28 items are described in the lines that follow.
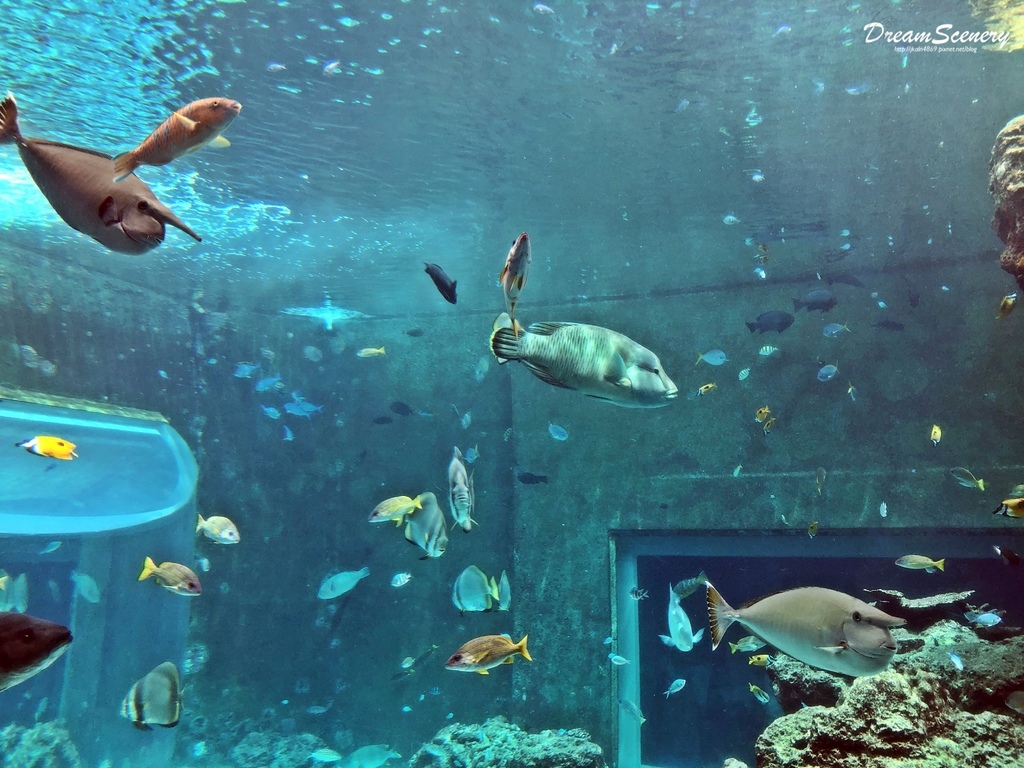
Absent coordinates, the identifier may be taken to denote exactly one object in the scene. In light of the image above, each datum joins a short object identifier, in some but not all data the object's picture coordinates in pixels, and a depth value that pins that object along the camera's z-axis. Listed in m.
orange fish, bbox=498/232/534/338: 2.92
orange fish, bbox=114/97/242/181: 2.12
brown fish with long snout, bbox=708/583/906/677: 2.74
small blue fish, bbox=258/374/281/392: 12.40
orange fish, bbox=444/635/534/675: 4.68
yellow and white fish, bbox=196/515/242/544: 7.51
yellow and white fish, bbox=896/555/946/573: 6.61
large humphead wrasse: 2.54
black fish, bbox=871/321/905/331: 8.80
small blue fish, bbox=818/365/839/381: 8.89
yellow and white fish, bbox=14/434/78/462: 5.70
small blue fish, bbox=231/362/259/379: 12.11
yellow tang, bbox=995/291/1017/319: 7.34
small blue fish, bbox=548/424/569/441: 9.62
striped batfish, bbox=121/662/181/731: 4.92
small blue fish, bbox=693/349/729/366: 9.19
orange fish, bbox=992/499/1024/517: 5.13
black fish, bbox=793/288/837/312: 8.68
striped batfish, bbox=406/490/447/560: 5.67
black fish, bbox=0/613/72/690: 1.95
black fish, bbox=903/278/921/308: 9.16
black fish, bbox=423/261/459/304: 4.12
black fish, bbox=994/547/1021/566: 5.41
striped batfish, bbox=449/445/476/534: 5.08
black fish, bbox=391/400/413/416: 11.08
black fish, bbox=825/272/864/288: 9.64
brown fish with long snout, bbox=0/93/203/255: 1.92
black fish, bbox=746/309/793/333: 8.67
